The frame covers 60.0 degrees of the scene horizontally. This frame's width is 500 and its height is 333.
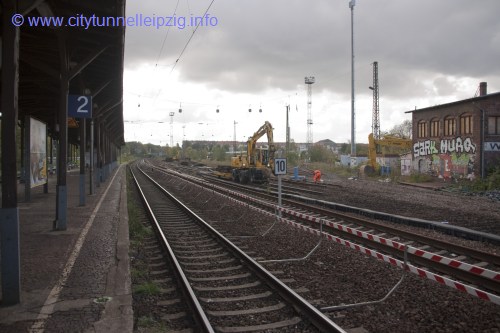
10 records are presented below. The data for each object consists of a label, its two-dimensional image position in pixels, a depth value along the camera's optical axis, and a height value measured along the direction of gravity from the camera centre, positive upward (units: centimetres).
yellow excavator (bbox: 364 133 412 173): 3628 +85
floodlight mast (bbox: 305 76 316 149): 6719 +1131
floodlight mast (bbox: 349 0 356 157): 4028 +622
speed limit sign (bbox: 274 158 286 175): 1236 -33
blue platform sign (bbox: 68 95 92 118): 1298 +147
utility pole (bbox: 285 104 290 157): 4460 +285
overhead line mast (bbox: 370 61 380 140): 5833 +641
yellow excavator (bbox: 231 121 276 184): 2958 -36
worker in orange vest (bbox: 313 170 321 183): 3145 -157
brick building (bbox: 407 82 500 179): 2791 +109
